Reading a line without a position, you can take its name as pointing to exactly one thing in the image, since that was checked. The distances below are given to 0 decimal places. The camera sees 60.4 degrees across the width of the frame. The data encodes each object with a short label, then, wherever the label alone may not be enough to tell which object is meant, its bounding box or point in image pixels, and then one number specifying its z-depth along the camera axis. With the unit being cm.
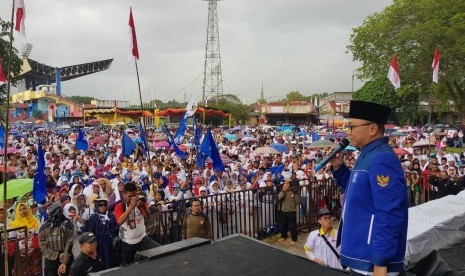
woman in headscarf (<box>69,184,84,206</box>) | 840
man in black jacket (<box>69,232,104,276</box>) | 473
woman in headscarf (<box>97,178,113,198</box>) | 914
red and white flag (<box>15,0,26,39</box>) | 619
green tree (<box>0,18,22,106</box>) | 1814
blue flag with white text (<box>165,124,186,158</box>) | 1387
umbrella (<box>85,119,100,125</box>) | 5089
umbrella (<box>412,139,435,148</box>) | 1795
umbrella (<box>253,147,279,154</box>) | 1725
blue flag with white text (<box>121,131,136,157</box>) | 1479
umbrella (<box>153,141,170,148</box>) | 2097
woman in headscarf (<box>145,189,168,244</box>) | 634
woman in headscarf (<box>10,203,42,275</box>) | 603
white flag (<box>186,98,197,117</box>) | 1276
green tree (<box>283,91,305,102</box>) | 9544
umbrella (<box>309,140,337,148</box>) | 1488
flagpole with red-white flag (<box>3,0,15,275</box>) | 467
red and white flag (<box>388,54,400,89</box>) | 1529
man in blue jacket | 231
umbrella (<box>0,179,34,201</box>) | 709
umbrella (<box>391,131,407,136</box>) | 2888
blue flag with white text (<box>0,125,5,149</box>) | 1516
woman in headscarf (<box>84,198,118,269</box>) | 607
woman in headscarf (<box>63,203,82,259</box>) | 584
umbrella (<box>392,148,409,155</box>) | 1554
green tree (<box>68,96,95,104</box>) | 11419
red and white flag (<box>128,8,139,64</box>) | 909
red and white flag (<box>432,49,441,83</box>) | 1661
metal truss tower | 7069
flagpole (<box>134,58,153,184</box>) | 855
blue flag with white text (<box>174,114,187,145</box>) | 1436
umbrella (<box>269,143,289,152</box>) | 1875
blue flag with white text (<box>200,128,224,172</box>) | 1056
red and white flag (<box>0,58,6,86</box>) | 847
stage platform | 230
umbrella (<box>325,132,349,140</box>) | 2226
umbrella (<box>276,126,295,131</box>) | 3949
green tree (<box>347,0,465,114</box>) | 2645
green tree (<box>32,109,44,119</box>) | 7817
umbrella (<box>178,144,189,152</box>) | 1865
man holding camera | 572
